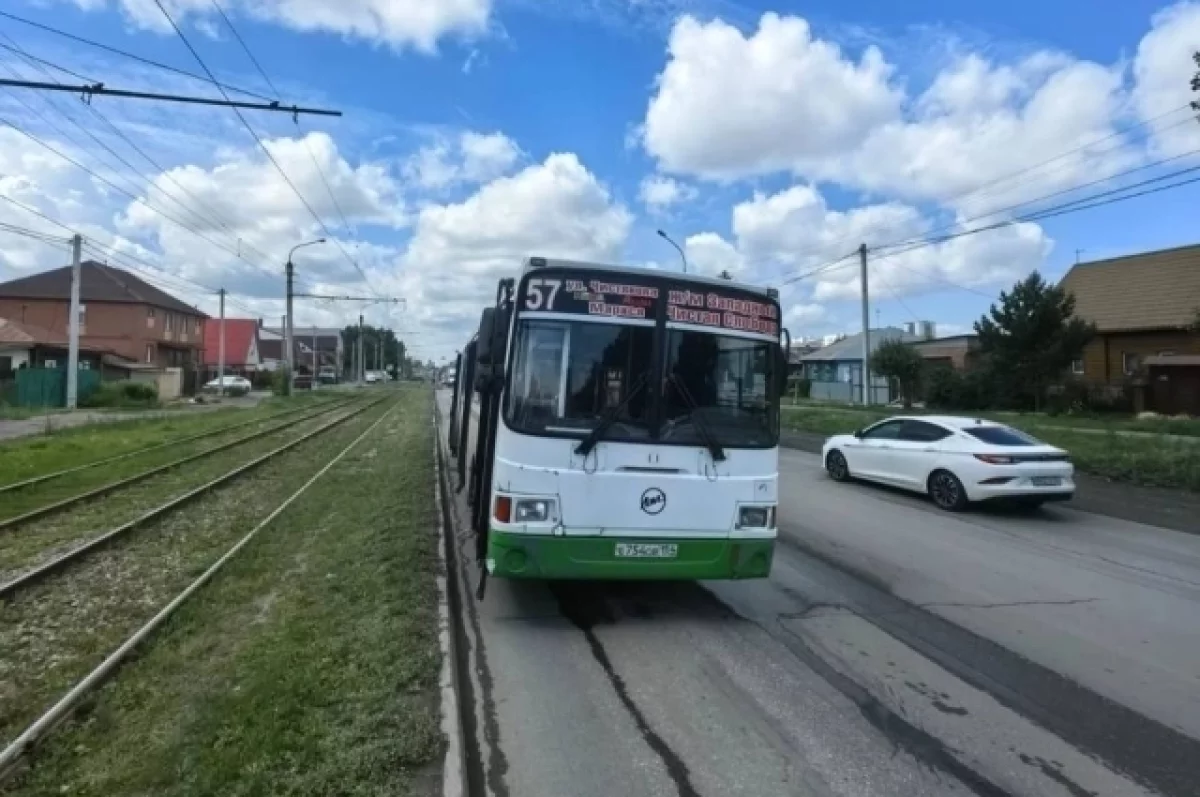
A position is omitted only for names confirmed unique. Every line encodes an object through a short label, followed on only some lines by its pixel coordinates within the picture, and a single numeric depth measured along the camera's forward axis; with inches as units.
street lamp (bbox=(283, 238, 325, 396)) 1793.8
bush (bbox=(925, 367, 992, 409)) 1488.7
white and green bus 225.0
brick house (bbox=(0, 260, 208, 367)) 2133.4
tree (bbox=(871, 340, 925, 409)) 1692.9
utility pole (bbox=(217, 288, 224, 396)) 2054.3
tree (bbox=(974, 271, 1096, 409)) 1348.4
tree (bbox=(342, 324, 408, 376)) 5684.1
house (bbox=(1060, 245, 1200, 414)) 1374.3
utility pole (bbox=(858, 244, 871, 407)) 1440.7
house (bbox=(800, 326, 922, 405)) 2005.4
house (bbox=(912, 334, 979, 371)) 2068.0
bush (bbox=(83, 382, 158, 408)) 1414.9
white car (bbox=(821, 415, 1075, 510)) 466.0
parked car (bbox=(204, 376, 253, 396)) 2272.4
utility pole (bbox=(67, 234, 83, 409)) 1257.4
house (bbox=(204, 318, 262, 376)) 3503.9
